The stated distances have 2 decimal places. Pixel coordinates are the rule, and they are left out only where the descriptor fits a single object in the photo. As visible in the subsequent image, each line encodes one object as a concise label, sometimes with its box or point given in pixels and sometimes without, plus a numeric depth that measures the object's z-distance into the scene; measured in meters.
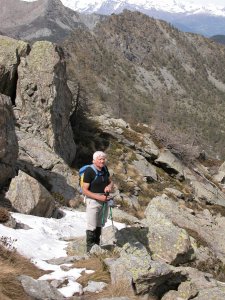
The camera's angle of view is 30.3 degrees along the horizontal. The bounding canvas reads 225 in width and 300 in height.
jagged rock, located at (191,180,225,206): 35.06
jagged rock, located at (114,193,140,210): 24.41
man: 11.02
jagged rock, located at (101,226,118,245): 13.09
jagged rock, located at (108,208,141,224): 18.46
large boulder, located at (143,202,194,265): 12.71
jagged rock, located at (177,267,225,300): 9.91
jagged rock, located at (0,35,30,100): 25.72
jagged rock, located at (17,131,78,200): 20.59
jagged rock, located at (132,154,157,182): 34.16
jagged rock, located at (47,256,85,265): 11.04
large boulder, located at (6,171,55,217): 15.31
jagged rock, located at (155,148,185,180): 37.75
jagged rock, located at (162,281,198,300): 9.74
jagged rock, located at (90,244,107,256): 11.40
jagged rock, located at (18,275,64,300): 8.11
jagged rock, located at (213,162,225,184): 48.67
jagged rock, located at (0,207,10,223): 12.88
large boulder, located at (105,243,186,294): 9.44
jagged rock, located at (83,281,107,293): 9.22
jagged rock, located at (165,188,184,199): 31.53
